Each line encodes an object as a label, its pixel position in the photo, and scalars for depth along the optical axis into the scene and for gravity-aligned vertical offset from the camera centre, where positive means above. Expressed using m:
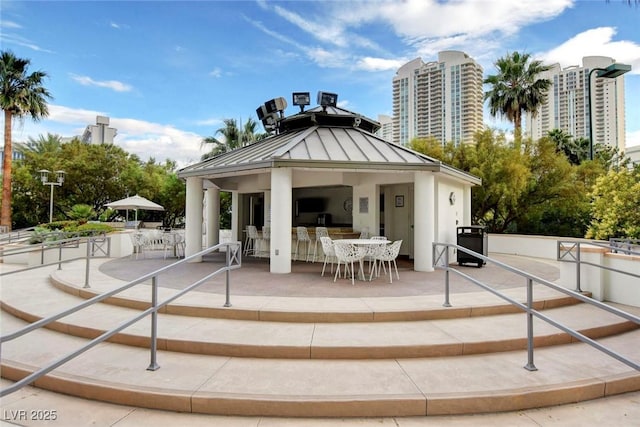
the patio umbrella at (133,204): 14.54 +0.62
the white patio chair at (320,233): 8.89 -0.38
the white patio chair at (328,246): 6.93 -0.58
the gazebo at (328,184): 7.47 +1.07
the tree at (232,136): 22.52 +5.73
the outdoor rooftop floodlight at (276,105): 11.12 +3.93
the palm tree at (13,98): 18.80 +7.05
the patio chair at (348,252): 6.42 -0.65
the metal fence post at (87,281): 5.88 -1.16
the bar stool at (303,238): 9.26 -0.54
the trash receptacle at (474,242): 8.65 -0.60
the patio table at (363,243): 6.69 -0.48
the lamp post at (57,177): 18.05 +2.59
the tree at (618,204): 9.30 +0.50
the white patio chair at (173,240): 10.36 -0.69
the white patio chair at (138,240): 9.81 -0.68
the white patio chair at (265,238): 10.33 -0.62
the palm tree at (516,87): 17.12 +7.16
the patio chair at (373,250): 6.55 -0.62
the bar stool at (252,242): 10.77 -0.81
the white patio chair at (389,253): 6.54 -0.67
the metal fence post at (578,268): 5.82 -0.84
